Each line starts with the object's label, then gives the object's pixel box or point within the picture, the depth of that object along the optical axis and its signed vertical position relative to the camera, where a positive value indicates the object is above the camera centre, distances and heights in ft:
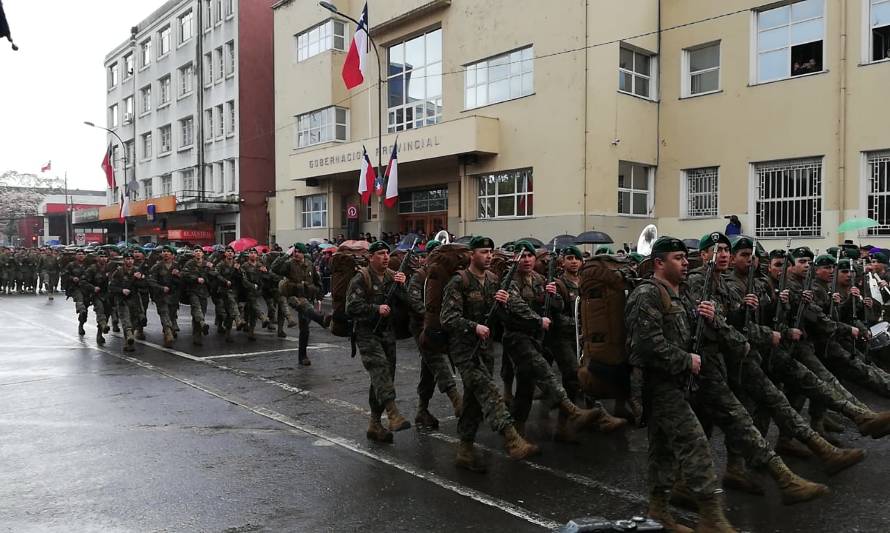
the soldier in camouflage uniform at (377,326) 21.57 -2.56
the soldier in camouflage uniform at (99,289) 44.70 -2.68
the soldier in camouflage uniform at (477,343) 18.54 -2.74
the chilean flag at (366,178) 73.10 +7.35
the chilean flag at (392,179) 69.97 +6.92
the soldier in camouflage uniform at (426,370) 21.70 -3.93
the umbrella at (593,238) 53.78 +0.67
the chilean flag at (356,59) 66.49 +18.37
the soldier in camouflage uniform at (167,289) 42.86 -2.60
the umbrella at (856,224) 34.24 +1.06
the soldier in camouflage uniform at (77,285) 47.32 -2.55
